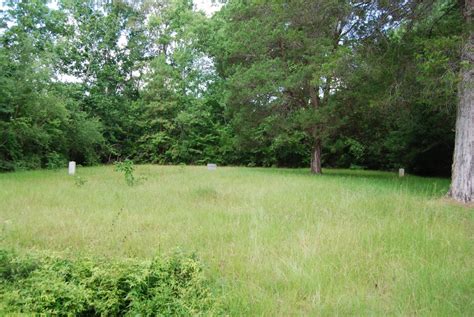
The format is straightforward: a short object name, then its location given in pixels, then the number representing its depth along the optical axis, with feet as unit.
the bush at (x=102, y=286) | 7.41
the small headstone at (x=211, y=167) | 57.61
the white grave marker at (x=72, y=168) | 41.53
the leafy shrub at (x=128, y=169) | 30.94
